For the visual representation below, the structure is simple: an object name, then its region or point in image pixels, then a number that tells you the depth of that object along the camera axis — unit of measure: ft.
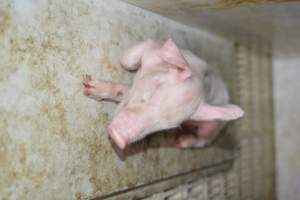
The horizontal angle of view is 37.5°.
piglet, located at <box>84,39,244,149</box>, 5.07
